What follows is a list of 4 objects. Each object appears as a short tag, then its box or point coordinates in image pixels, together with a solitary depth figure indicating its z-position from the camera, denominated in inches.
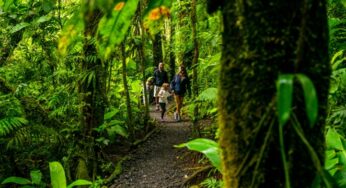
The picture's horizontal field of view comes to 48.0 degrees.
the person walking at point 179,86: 481.7
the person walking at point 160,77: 544.7
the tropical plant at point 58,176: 209.0
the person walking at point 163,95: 507.5
